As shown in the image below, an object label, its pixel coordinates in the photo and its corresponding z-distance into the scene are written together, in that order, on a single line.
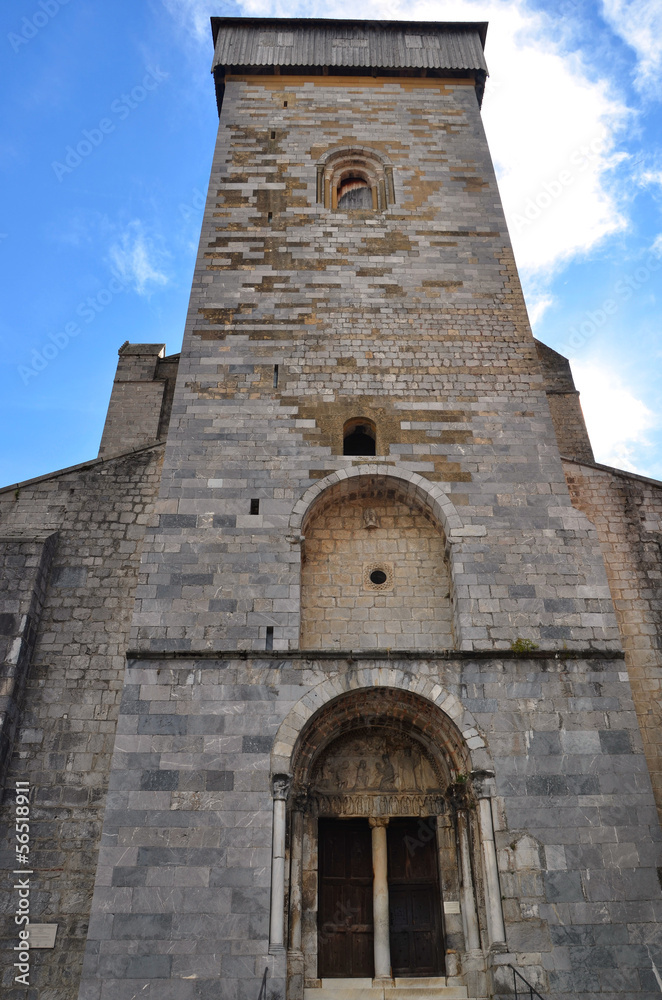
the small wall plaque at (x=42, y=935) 7.64
